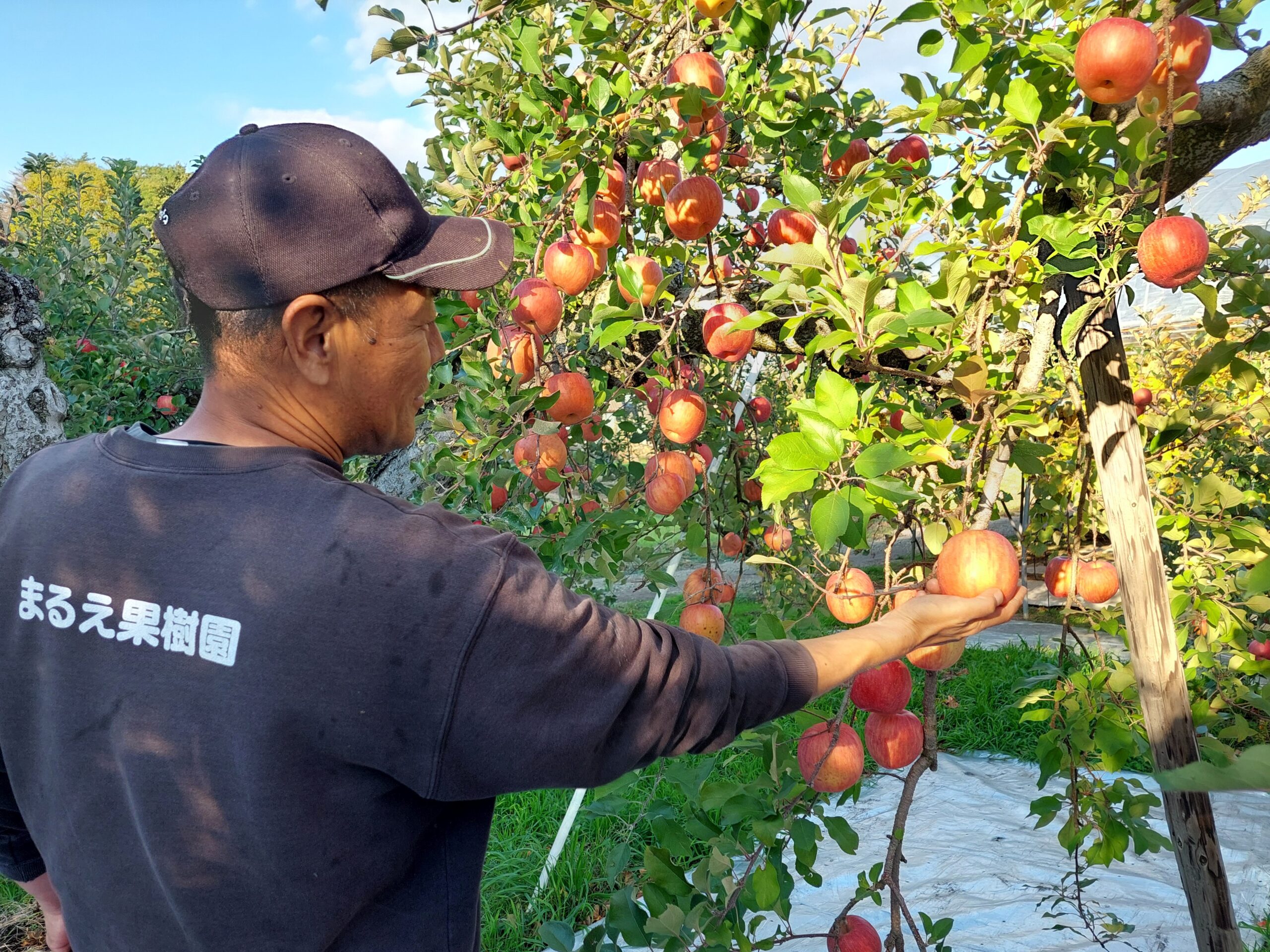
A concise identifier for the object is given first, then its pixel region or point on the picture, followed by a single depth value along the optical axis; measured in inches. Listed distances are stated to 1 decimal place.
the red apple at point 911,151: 68.6
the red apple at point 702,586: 68.7
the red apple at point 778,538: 68.5
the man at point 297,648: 29.5
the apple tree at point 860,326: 45.4
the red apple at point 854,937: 54.6
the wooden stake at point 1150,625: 55.2
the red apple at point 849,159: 67.0
